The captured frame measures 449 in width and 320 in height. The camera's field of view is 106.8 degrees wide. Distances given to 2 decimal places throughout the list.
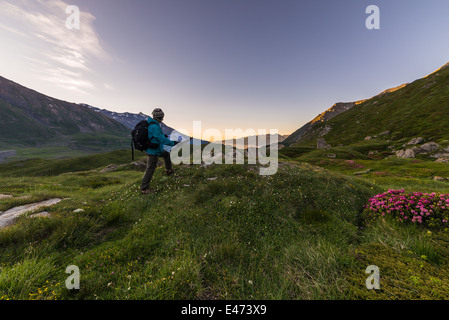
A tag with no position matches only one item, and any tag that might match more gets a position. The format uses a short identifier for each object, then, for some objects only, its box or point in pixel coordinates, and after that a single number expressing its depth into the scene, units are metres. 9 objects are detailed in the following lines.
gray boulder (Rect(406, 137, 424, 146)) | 78.42
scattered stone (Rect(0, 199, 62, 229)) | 5.30
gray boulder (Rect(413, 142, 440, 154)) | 62.16
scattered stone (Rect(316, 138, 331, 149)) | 127.97
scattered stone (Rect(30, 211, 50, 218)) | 5.44
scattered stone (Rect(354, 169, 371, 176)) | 34.70
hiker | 8.40
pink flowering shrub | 5.22
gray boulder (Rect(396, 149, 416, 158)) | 61.83
